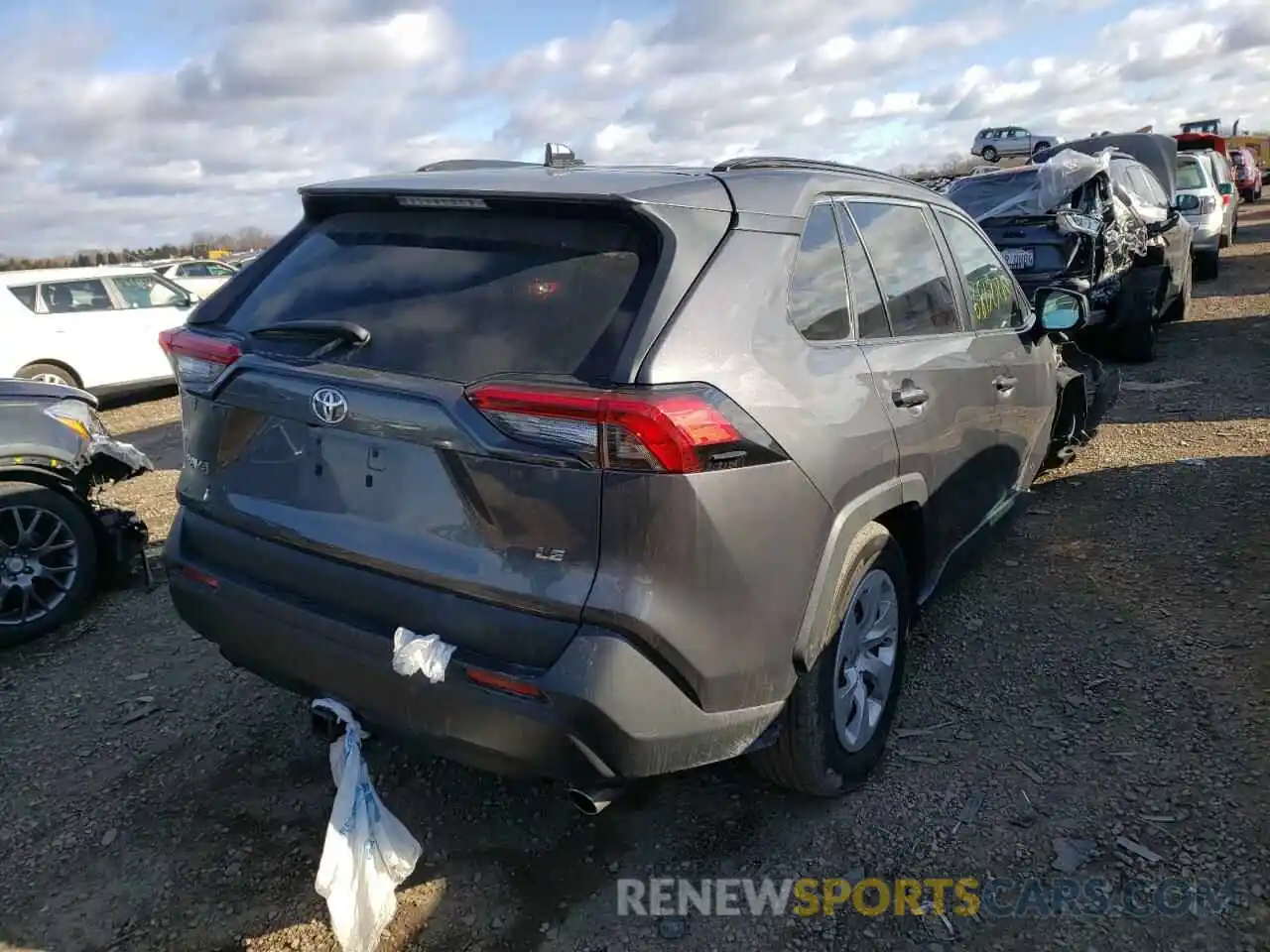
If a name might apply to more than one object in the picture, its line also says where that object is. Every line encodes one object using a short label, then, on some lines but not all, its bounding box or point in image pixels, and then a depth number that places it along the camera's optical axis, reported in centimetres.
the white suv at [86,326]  988
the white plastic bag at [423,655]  215
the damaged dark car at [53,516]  418
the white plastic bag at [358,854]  227
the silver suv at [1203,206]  1327
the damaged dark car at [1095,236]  833
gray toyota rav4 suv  205
